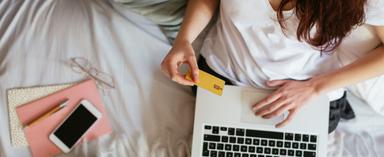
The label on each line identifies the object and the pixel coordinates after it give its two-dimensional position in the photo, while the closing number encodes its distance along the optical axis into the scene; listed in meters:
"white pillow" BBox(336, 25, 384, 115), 0.80
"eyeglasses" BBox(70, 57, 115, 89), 0.96
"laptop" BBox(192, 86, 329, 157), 0.86
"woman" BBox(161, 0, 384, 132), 0.69
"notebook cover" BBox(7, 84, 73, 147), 0.91
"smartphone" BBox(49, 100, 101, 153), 0.91
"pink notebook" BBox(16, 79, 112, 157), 0.91
